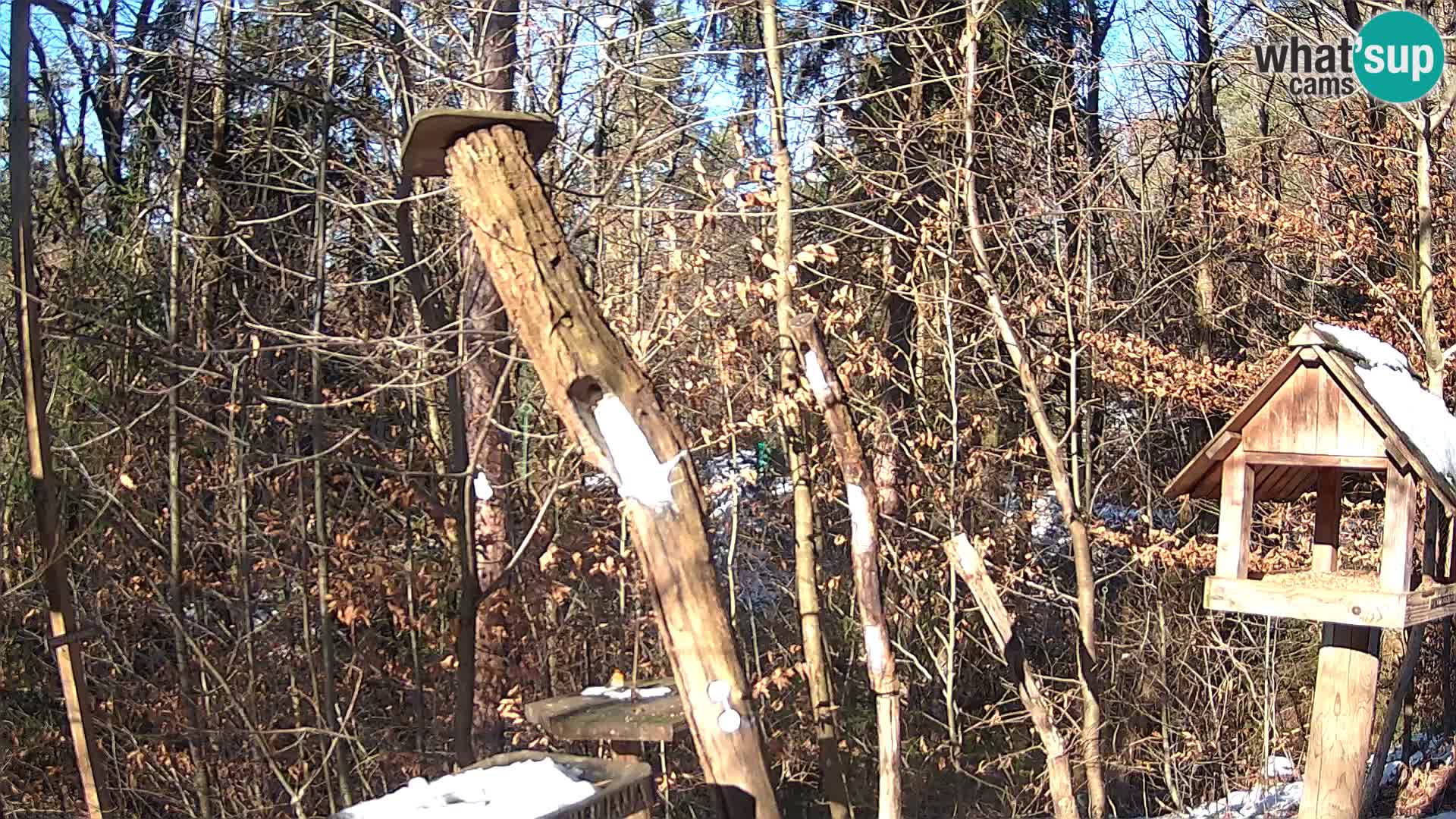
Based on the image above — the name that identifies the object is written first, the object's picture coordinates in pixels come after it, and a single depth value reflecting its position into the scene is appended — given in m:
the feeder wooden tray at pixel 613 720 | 3.64
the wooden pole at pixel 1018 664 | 4.93
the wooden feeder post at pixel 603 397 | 3.43
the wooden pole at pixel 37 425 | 2.76
